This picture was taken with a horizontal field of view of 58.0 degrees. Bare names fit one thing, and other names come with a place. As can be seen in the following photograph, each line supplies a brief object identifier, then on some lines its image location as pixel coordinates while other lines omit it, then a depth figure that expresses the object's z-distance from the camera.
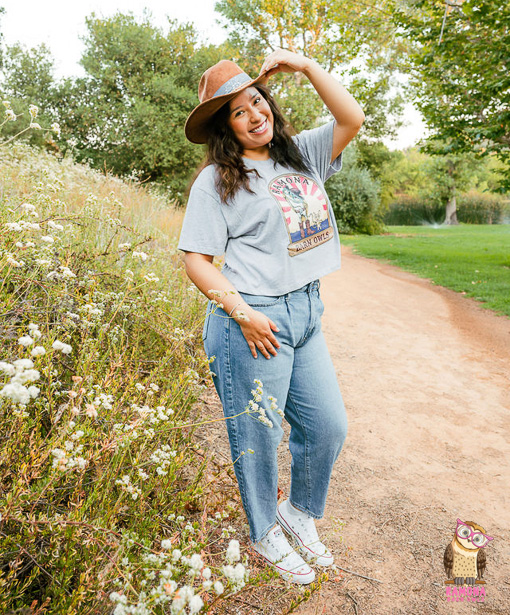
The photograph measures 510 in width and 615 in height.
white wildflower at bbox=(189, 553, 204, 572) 1.07
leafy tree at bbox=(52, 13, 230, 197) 14.05
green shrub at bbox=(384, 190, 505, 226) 37.59
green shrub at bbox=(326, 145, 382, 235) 22.33
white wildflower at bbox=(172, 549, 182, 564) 1.15
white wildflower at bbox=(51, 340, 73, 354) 1.29
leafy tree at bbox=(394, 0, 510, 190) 7.90
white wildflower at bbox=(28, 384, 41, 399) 1.00
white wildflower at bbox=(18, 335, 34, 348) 1.17
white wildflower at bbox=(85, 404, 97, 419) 1.29
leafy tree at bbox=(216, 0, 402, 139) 11.44
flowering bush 1.33
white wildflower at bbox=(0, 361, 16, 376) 1.02
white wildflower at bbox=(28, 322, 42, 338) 1.31
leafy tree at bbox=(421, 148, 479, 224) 33.62
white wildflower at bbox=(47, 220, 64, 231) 2.19
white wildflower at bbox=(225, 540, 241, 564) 1.13
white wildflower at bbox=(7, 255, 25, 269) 1.76
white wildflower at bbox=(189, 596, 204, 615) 0.97
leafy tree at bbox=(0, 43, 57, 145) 14.76
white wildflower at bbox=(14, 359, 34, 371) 1.01
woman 2.03
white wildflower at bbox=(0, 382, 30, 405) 0.97
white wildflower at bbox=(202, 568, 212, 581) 1.09
